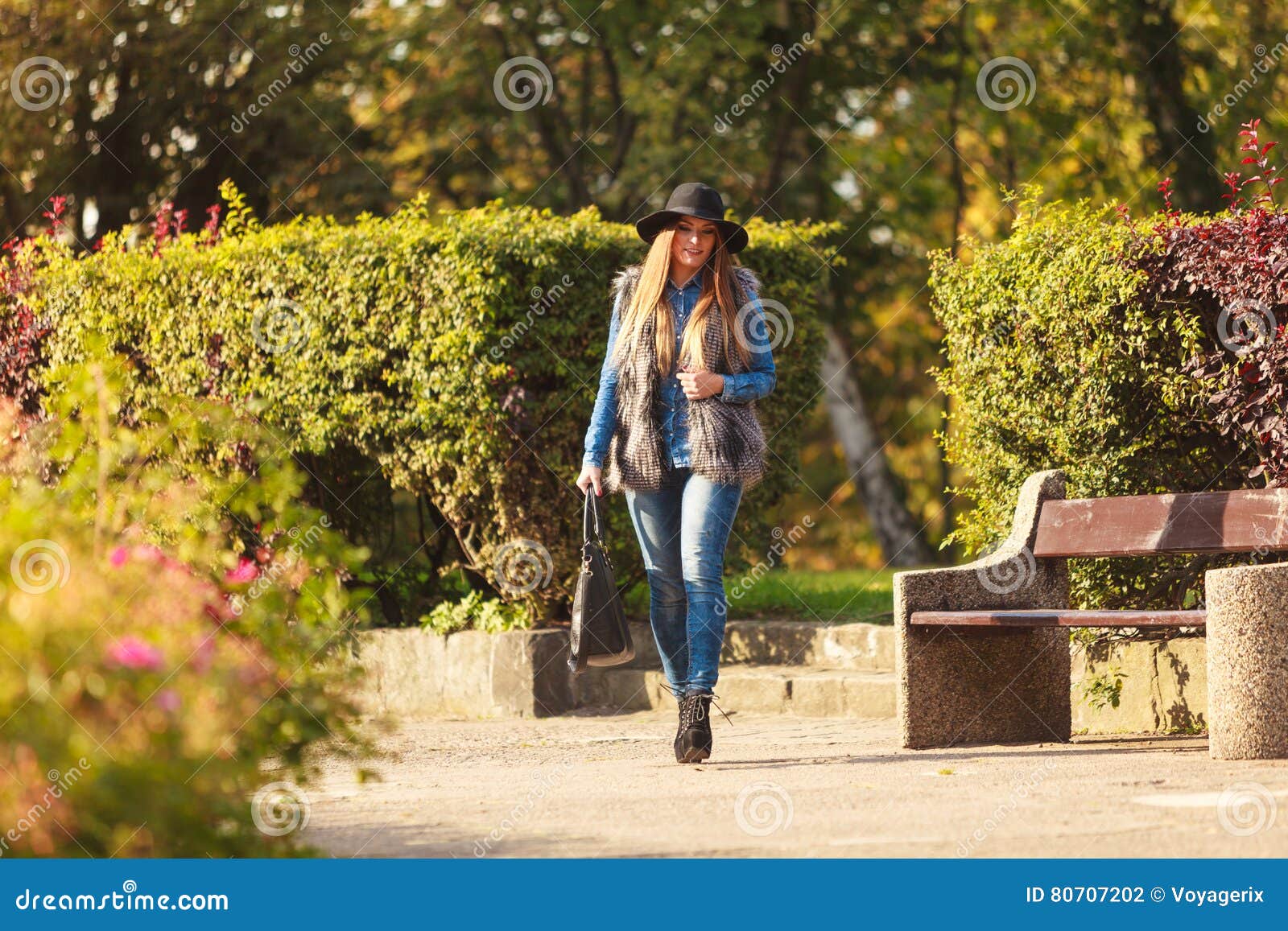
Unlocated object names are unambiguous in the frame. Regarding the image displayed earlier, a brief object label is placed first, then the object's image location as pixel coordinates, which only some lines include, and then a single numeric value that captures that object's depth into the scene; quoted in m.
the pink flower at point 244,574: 9.66
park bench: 11.54
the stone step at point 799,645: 17.45
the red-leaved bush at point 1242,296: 12.83
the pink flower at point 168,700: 7.18
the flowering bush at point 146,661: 7.09
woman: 12.71
